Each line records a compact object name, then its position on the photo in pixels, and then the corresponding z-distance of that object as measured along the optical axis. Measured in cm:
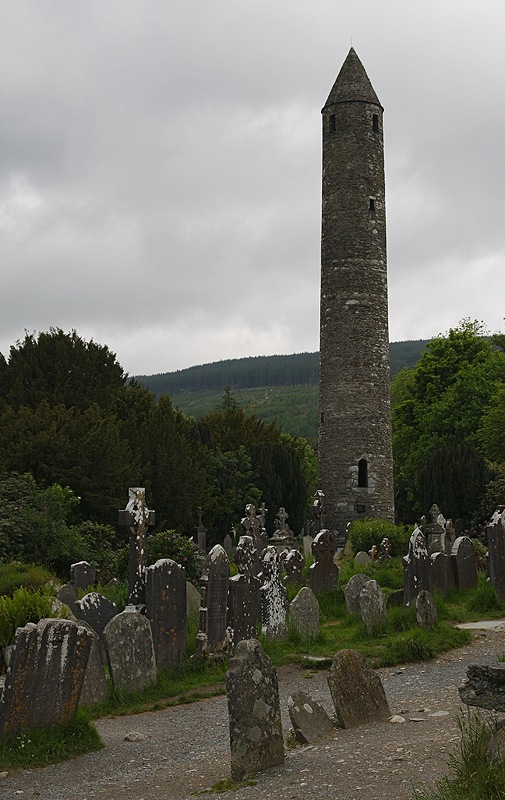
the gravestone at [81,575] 1253
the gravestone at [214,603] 907
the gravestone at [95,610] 871
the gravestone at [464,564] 1328
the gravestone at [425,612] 988
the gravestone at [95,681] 736
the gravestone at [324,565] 1308
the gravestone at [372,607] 1010
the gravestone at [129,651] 766
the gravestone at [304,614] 1004
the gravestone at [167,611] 852
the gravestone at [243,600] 943
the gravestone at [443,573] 1264
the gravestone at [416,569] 1170
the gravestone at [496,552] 1216
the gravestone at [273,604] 1010
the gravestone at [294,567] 1338
